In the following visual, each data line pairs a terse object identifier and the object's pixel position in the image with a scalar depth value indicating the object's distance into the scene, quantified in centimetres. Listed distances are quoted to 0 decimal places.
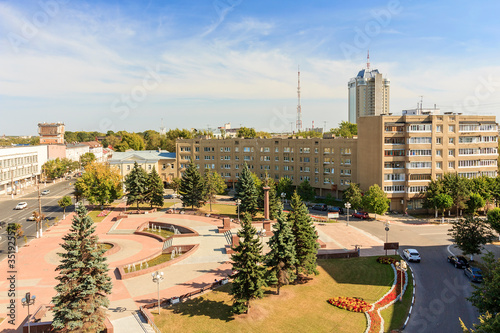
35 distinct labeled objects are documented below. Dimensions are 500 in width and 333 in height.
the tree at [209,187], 6031
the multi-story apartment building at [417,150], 5988
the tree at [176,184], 6829
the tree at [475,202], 5453
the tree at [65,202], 5532
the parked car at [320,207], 6414
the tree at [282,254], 2740
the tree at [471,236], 3506
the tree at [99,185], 5838
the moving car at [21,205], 6288
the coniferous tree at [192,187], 5881
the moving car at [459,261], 3434
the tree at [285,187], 6869
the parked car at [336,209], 6166
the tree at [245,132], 11312
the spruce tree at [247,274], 2408
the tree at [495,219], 4153
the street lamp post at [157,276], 2486
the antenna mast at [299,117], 11642
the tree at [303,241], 2972
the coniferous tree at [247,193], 5262
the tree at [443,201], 5412
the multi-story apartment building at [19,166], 7994
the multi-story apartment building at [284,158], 6975
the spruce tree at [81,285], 2064
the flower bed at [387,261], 3472
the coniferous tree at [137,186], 5828
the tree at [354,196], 5703
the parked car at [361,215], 5606
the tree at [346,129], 11419
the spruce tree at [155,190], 5956
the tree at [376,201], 5409
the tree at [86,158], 10962
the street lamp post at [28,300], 2146
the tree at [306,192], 6675
